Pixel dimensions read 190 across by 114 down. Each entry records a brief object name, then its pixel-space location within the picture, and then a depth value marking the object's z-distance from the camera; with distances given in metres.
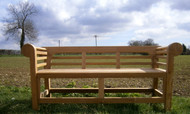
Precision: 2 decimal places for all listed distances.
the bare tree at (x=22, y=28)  31.92
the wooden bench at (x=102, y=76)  2.79
